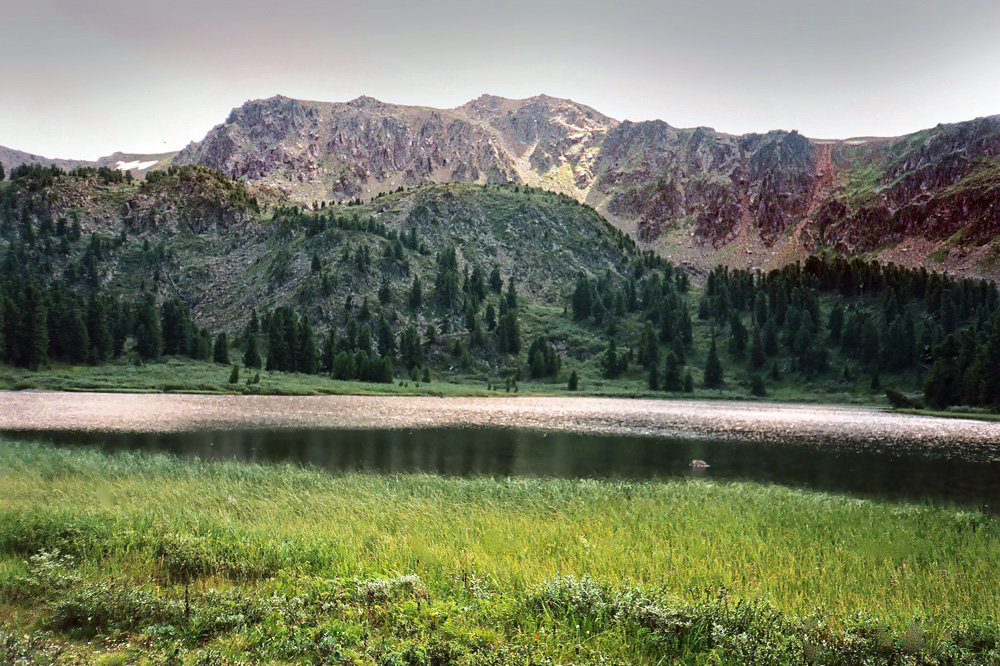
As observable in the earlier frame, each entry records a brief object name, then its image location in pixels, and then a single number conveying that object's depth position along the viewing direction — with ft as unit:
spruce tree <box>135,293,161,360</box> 578.66
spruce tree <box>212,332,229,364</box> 613.11
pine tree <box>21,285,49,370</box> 469.57
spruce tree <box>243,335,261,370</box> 595.06
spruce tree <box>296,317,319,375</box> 609.01
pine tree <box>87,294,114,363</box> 535.60
